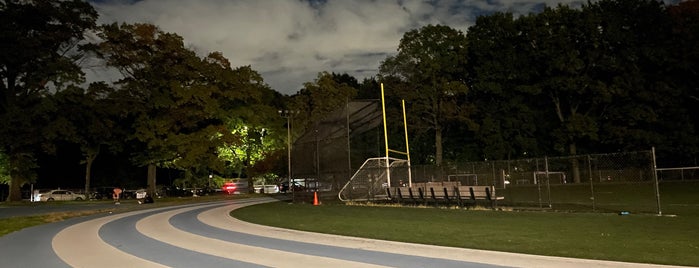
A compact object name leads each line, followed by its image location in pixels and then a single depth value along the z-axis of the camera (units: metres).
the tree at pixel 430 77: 49.91
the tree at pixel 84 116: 40.75
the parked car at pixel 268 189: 59.01
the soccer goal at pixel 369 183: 27.00
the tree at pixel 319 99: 59.97
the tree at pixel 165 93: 43.47
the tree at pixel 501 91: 50.44
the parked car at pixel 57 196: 48.78
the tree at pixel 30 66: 38.97
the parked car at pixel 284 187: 55.94
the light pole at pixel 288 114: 54.19
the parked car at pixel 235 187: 57.41
